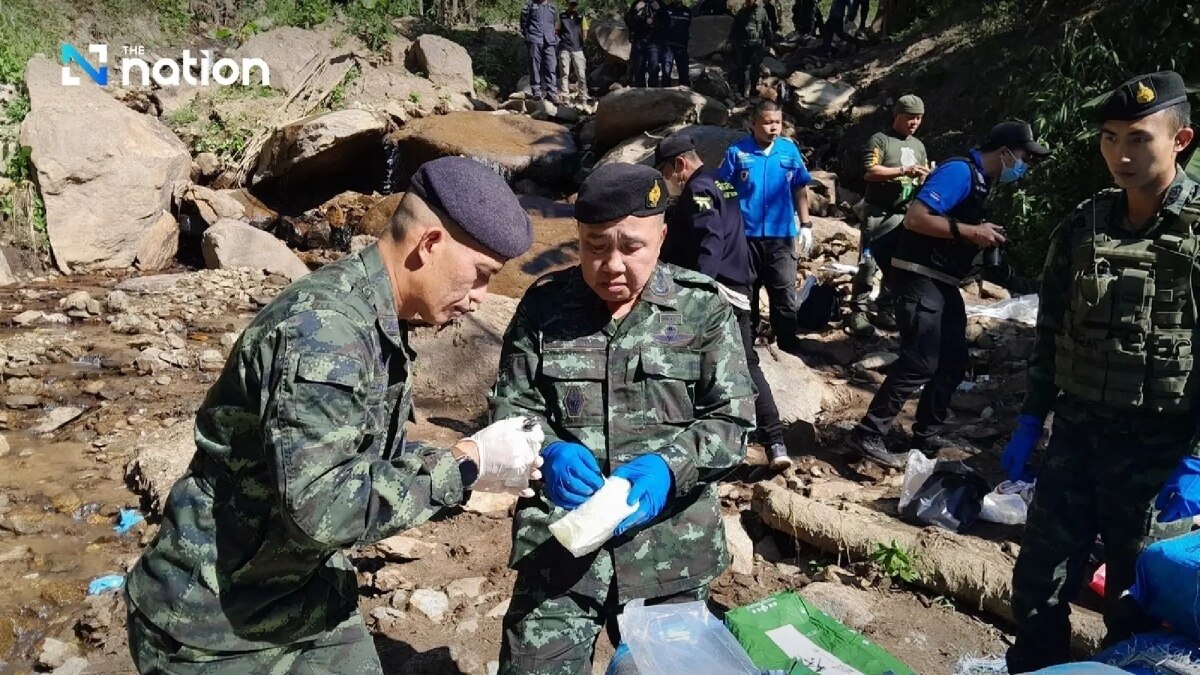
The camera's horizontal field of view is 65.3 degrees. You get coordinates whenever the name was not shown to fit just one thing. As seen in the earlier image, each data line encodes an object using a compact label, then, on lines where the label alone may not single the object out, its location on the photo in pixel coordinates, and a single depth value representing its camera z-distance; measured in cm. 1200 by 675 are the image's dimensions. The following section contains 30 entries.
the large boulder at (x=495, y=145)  1248
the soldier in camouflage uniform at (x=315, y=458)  168
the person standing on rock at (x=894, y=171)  648
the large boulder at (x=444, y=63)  1564
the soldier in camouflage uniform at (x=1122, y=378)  262
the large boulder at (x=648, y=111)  1217
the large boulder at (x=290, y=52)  1500
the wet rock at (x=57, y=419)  564
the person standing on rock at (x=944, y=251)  457
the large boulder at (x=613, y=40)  1756
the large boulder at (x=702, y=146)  1059
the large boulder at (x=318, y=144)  1205
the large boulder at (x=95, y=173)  985
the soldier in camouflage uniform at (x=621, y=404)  230
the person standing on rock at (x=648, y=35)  1448
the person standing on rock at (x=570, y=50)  1531
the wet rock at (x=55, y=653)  347
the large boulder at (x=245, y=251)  945
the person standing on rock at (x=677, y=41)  1460
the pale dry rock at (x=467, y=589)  379
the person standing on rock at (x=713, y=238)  475
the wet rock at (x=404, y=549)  403
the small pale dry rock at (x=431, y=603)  365
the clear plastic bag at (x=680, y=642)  201
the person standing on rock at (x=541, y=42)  1484
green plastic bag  255
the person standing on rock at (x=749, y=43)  1446
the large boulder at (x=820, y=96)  1337
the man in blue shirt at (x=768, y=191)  579
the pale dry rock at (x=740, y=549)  393
